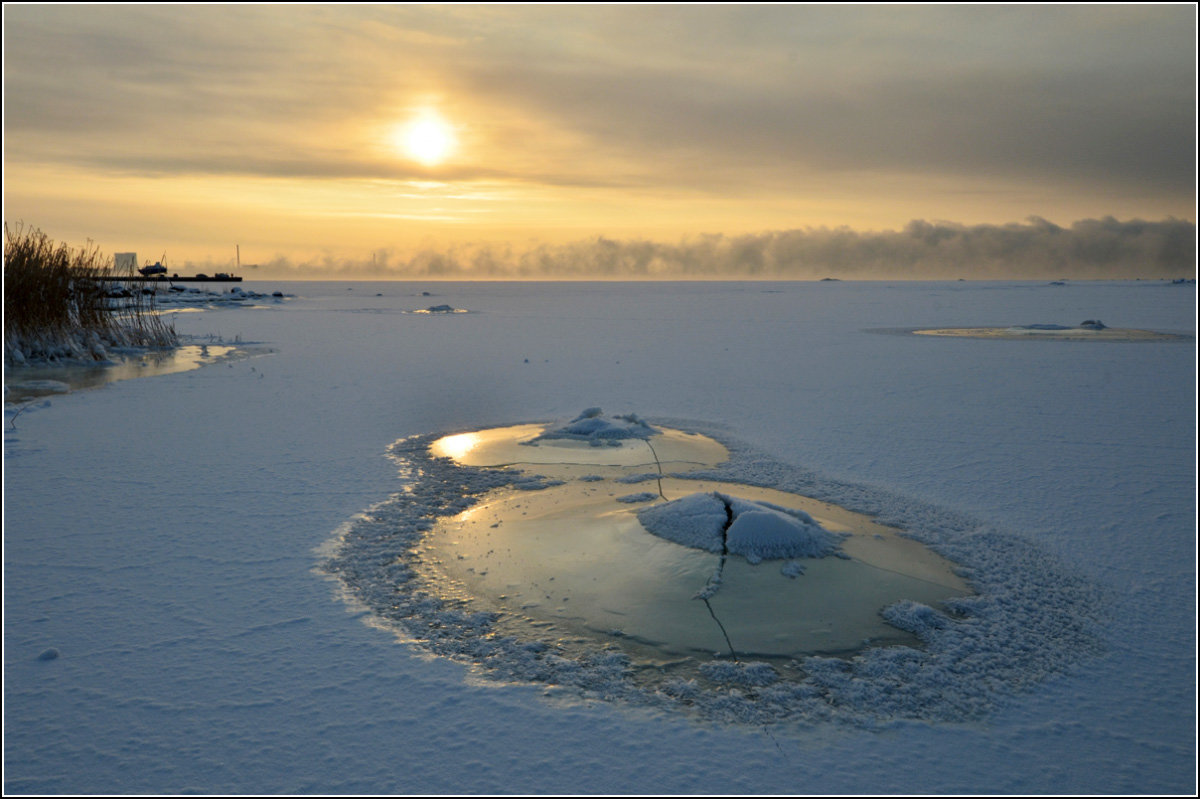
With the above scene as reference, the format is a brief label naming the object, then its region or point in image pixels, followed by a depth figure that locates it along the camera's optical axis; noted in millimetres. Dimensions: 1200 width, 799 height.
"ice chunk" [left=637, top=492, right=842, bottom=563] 4023
